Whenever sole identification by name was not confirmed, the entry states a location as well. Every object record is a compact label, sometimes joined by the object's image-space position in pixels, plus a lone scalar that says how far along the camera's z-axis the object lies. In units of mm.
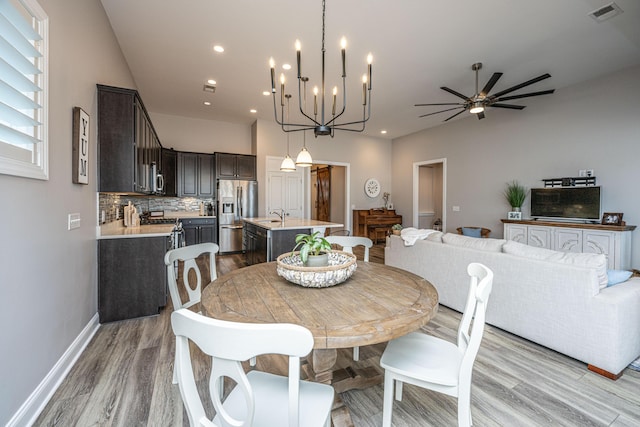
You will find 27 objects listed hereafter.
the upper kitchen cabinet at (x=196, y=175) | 5980
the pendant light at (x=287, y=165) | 4098
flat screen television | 4164
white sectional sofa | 1919
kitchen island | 3959
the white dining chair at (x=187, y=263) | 1748
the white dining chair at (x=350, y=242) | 2443
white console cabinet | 3779
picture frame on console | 3889
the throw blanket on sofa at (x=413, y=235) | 3375
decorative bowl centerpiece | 1439
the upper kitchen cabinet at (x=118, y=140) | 2682
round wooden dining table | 1038
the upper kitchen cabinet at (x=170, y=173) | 5738
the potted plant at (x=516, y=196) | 5070
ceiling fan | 3544
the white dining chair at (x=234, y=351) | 681
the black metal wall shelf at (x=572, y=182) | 4234
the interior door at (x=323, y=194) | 8523
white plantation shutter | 1287
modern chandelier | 2123
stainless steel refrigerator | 6047
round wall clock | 7719
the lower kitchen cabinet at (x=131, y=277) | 2715
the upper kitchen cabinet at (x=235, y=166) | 6176
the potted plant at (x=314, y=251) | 1524
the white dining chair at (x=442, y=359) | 1203
